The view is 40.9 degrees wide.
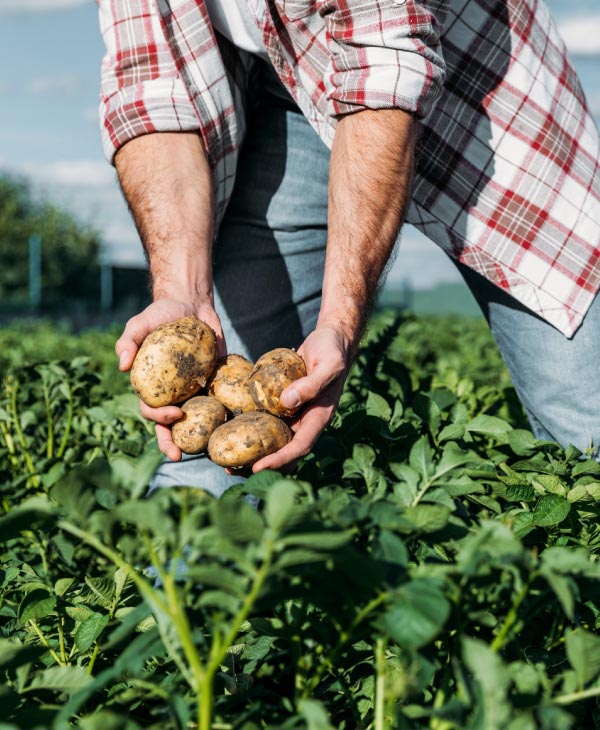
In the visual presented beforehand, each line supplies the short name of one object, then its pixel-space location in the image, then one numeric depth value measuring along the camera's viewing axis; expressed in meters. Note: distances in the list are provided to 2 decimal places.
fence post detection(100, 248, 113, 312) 25.72
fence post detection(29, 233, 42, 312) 21.84
